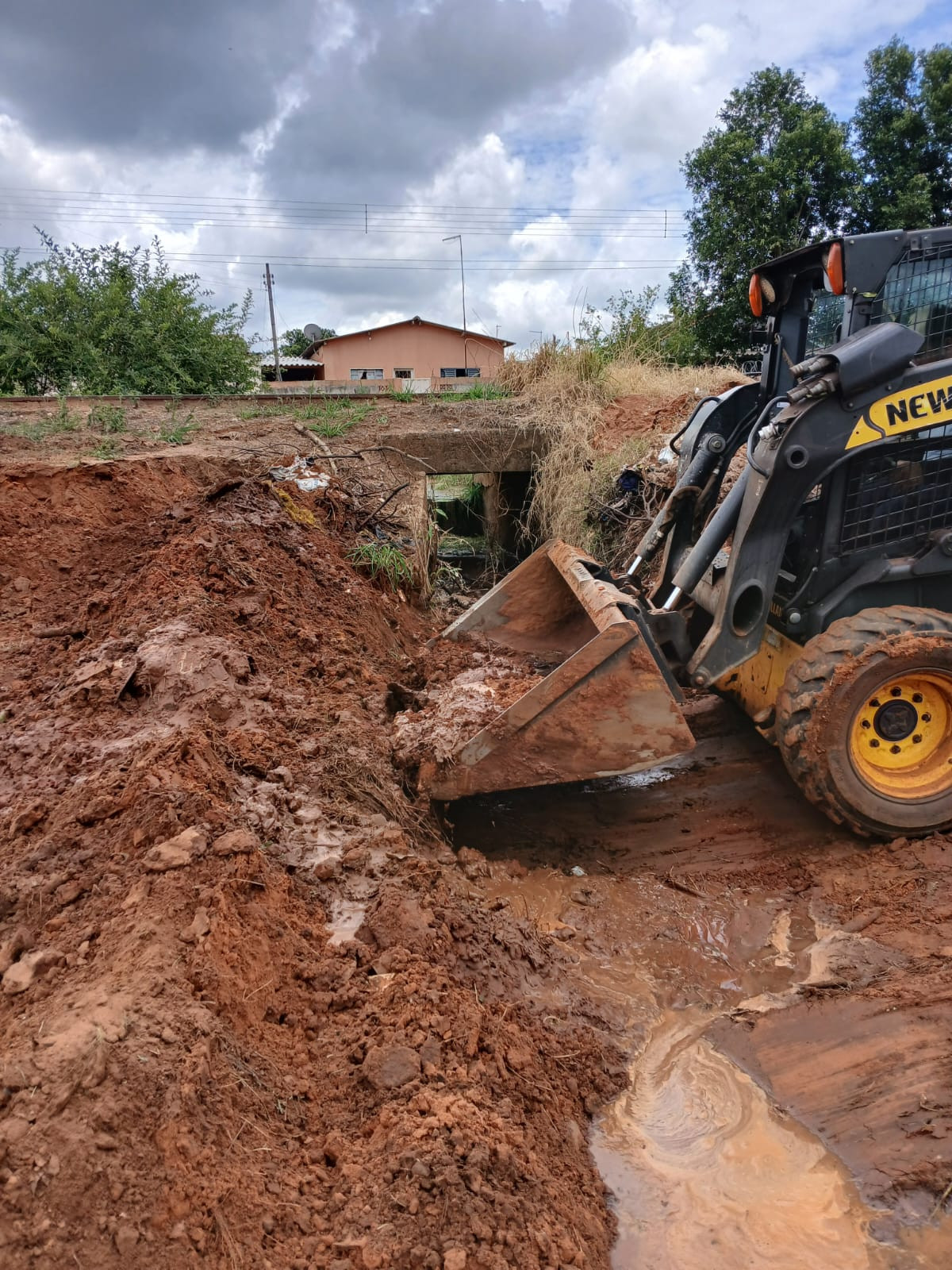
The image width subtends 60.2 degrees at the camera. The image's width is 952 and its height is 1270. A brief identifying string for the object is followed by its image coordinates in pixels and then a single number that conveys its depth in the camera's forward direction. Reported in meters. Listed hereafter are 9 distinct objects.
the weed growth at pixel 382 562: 6.47
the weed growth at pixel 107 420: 8.16
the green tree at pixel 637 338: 11.55
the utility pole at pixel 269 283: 30.66
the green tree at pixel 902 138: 16.35
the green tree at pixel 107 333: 11.95
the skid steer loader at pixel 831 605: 3.58
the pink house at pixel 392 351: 29.94
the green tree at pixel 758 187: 16.45
